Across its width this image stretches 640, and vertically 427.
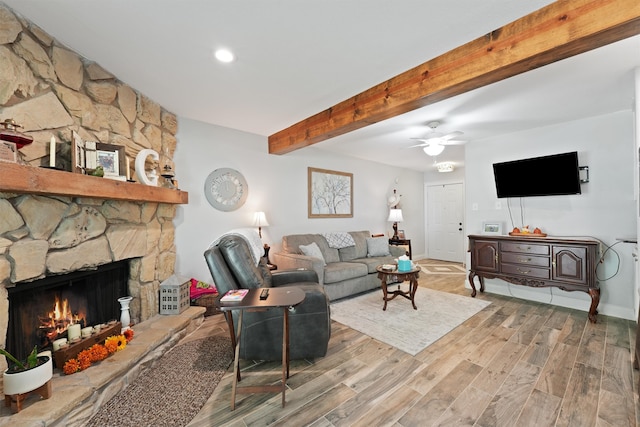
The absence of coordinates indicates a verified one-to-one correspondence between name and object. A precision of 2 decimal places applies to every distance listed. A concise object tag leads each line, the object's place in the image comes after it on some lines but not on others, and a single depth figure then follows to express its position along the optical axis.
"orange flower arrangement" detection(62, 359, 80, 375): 1.67
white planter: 1.35
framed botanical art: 4.62
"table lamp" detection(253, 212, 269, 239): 3.66
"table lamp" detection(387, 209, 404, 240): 5.68
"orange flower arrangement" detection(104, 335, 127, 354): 1.90
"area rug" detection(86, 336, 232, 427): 1.54
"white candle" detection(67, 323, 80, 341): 1.87
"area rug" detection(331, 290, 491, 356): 2.51
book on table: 1.61
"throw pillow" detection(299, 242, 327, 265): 3.79
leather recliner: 2.03
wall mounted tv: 3.19
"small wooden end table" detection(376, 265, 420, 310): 3.14
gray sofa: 3.50
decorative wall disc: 3.46
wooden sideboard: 2.89
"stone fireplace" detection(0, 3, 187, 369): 1.57
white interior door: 6.25
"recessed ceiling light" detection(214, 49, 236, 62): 1.92
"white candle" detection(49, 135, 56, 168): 1.73
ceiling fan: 3.26
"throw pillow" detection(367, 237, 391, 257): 4.59
